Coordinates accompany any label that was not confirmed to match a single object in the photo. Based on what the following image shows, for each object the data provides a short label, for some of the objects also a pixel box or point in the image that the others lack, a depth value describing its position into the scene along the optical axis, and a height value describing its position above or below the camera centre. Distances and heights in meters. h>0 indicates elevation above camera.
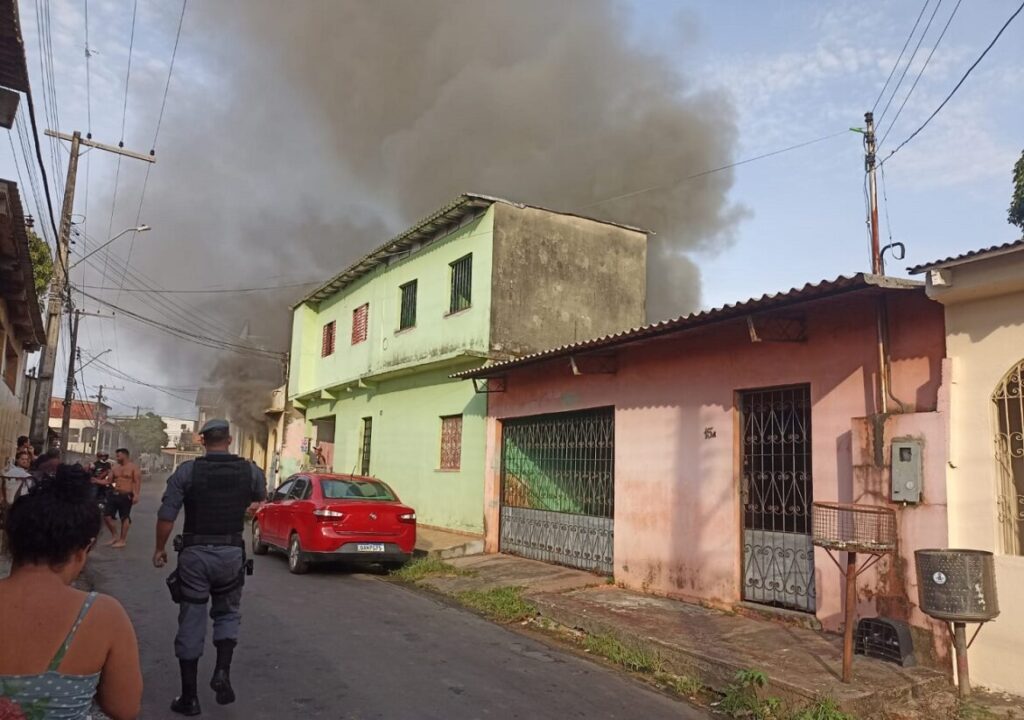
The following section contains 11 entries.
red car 10.19 -0.94
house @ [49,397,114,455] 77.81 +2.21
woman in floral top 1.72 -0.43
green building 14.20 +2.98
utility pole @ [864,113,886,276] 16.55 +6.69
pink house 6.21 +0.24
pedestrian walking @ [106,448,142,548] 12.74 -0.68
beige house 5.36 +0.34
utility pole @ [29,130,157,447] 16.61 +2.54
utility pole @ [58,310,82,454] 30.58 +2.15
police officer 4.48 -0.61
